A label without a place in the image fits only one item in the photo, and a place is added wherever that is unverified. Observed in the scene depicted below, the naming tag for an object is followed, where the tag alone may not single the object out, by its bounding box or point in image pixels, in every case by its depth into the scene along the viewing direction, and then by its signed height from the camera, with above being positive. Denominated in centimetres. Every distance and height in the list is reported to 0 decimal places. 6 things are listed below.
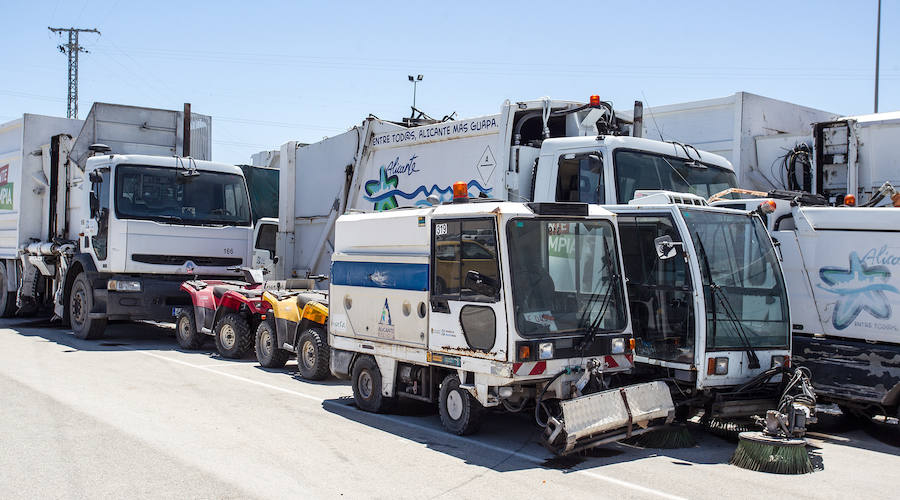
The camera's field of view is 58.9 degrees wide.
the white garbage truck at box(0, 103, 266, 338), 1426 +57
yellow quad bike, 1073 -118
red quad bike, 1273 -114
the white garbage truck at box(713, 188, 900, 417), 788 -37
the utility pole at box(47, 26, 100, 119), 4369 +1046
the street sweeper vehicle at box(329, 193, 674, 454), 690 -62
